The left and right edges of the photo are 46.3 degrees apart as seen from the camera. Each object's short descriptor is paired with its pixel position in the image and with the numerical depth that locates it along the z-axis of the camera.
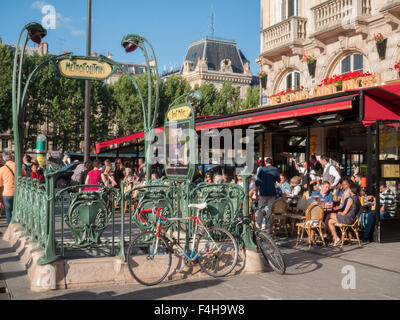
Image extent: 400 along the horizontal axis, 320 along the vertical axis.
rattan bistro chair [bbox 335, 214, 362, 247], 8.73
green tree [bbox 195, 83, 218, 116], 49.09
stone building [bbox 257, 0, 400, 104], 14.88
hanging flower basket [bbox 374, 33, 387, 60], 14.73
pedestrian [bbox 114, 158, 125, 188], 15.88
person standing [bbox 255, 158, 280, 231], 9.64
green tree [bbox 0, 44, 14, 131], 37.09
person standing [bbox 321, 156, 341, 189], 10.44
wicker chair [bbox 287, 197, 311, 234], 9.99
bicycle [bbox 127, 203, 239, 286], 5.85
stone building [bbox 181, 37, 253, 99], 70.00
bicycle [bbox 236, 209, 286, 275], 6.31
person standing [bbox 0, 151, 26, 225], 9.98
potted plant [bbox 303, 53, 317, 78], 17.81
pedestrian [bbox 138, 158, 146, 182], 15.69
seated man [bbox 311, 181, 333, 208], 9.36
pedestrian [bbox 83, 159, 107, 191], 11.51
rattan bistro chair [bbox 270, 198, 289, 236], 9.74
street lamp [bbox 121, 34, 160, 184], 10.06
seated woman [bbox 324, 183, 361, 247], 8.70
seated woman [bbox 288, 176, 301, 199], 11.13
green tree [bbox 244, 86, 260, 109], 52.09
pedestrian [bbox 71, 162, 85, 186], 13.36
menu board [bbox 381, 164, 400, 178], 9.58
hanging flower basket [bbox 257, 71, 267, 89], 21.17
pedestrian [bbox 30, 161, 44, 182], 14.06
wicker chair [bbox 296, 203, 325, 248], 8.60
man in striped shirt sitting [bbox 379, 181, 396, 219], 9.52
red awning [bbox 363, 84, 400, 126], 8.93
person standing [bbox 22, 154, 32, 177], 12.14
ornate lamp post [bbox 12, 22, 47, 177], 9.42
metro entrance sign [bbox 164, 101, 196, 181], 7.05
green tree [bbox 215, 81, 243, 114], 50.47
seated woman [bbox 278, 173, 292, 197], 11.27
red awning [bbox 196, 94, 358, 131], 9.58
